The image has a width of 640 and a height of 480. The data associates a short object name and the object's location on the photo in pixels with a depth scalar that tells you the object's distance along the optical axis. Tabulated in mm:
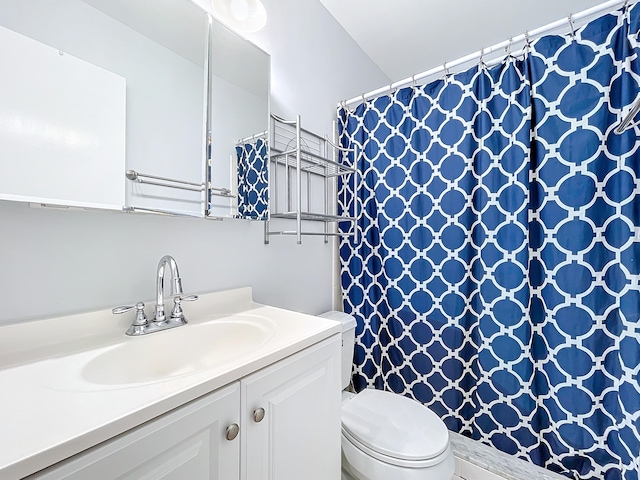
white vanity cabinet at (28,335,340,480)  462
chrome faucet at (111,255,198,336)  846
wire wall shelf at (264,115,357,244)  1372
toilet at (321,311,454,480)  959
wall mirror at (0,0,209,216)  719
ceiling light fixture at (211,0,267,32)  1157
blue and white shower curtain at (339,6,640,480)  1089
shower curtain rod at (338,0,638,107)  1066
